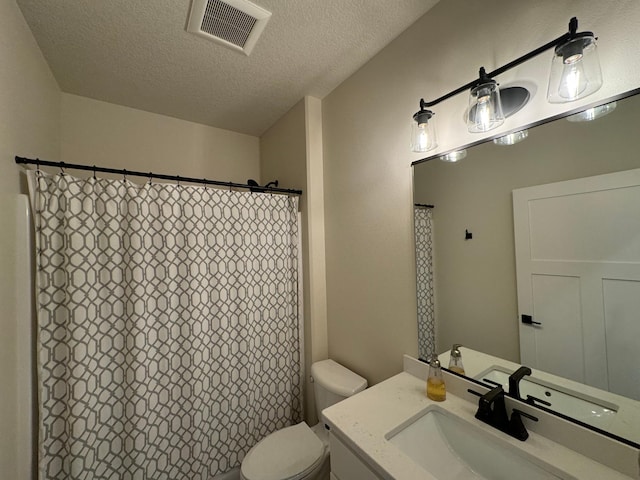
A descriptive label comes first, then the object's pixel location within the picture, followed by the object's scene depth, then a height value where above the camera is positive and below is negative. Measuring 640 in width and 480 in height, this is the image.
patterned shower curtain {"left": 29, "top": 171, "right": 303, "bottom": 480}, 1.15 -0.42
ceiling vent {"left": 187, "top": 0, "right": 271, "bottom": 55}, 1.09 +1.06
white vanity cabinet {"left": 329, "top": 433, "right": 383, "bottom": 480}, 0.79 -0.74
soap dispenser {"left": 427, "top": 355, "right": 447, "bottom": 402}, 0.99 -0.57
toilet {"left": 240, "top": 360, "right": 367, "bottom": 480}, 1.17 -1.05
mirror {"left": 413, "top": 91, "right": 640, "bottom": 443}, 0.72 +0.16
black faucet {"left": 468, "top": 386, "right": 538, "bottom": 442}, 0.79 -0.59
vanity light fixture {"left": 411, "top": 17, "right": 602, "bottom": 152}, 0.68 +0.49
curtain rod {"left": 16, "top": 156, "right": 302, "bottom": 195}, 1.09 +0.41
